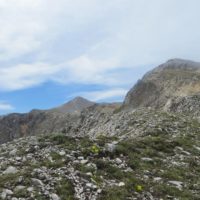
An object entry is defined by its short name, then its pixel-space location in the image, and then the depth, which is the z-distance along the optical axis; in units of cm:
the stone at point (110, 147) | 1084
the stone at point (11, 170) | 900
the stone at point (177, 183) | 946
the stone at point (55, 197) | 775
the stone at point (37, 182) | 813
